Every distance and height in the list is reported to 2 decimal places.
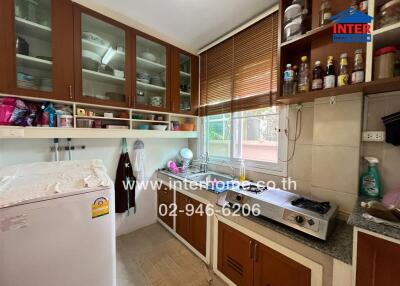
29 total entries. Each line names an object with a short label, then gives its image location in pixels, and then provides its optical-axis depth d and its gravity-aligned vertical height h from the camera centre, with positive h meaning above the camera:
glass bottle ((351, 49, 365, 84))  0.95 +0.39
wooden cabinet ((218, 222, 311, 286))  1.02 -0.87
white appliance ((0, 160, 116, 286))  0.79 -0.48
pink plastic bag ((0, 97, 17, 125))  1.19 +0.19
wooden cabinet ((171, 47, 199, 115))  2.16 +0.74
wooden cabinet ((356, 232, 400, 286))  0.68 -0.52
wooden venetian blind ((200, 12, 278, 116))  1.63 +0.75
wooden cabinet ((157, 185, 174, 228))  2.13 -0.88
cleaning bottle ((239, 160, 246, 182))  1.85 -0.38
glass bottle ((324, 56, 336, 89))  1.06 +0.40
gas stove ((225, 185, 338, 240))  0.94 -0.46
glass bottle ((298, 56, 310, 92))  1.23 +0.44
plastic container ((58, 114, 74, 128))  1.42 +0.12
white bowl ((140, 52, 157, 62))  1.93 +0.93
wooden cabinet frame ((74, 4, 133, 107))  1.45 +0.77
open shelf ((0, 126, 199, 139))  1.21 +0.03
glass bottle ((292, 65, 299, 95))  1.31 +0.44
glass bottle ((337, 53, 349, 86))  1.02 +0.40
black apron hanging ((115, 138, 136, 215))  2.02 -0.55
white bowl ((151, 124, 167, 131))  2.06 +0.11
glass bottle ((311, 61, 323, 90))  1.13 +0.41
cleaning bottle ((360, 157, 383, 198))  1.10 -0.28
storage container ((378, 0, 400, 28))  0.85 +0.64
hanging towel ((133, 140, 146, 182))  2.12 -0.28
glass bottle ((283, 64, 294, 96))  1.30 +0.44
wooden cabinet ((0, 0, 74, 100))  1.19 +0.67
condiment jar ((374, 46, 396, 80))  0.88 +0.40
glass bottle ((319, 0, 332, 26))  1.08 +0.81
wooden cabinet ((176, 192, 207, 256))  1.69 -0.93
